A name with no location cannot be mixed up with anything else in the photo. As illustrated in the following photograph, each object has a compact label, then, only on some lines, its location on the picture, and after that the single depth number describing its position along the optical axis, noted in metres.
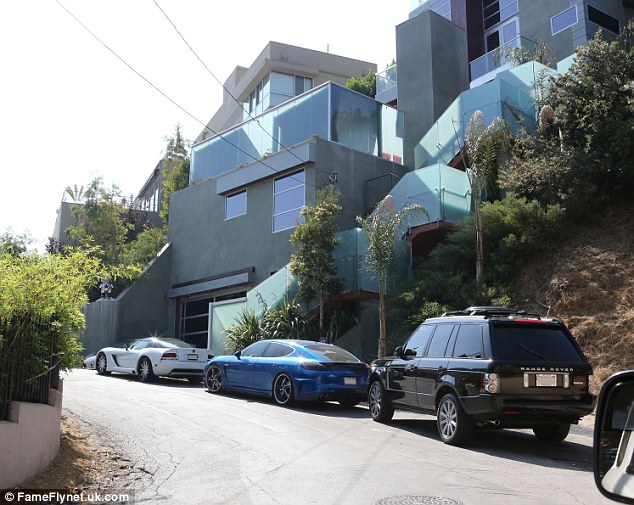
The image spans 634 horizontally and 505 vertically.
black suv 8.48
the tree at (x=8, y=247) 7.30
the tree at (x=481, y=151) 16.92
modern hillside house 20.06
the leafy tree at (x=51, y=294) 6.40
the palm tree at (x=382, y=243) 17.05
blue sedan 12.41
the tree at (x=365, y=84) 39.28
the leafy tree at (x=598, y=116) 16.92
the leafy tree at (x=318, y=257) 19.12
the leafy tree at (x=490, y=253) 16.75
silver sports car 17.08
